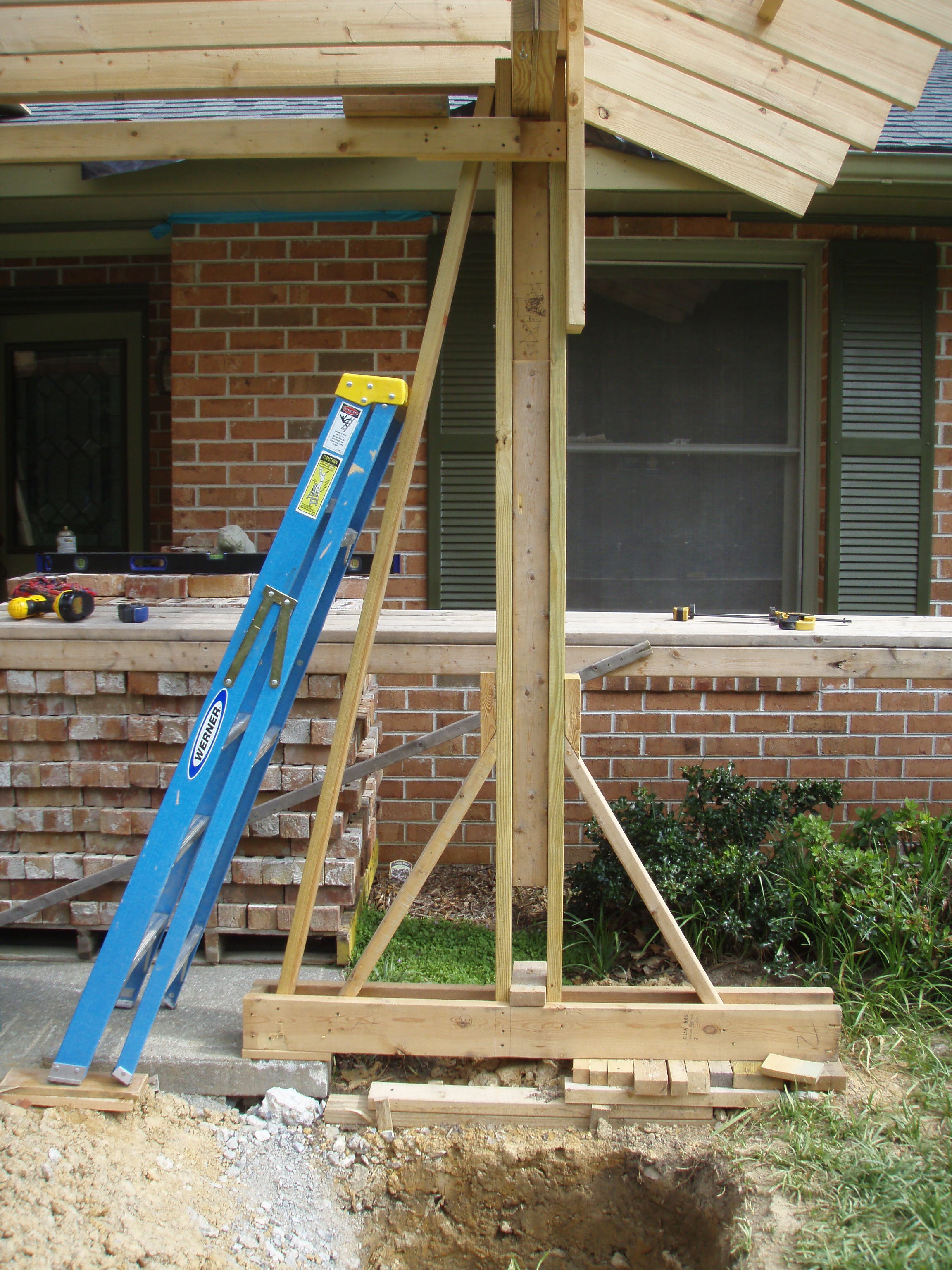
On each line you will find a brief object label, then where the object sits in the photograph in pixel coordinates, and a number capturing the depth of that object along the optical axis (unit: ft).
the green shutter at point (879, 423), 16.39
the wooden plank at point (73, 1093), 9.18
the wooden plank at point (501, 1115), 9.70
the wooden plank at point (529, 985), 9.84
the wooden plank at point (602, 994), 10.18
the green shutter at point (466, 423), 16.51
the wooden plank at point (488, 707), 9.67
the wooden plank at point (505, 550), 9.11
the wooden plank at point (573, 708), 9.83
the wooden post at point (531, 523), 9.21
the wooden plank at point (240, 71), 9.57
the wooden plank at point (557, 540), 9.12
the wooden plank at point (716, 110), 11.12
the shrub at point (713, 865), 12.58
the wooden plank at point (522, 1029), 9.86
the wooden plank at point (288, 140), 8.86
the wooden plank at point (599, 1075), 9.71
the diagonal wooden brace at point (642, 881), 9.67
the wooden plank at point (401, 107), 8.87
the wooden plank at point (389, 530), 9.05
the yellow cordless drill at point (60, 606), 11.46
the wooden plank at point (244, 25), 9.39
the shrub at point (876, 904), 11.91
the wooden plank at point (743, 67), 10.61
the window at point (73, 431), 20.17
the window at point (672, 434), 16.61
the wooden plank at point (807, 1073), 9.68
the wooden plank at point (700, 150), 11.79
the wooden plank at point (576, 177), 8.41
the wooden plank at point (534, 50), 7.98
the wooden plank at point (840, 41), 10.05
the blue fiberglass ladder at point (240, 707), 9.18
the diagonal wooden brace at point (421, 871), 9.62
